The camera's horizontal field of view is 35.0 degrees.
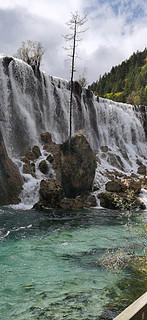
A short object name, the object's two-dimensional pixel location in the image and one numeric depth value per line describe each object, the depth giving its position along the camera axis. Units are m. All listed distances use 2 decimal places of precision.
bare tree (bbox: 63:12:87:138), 24.14
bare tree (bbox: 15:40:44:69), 35.79
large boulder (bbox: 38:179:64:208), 17.69
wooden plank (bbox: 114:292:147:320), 2.38
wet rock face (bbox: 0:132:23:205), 16.94
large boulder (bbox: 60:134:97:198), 20.38
